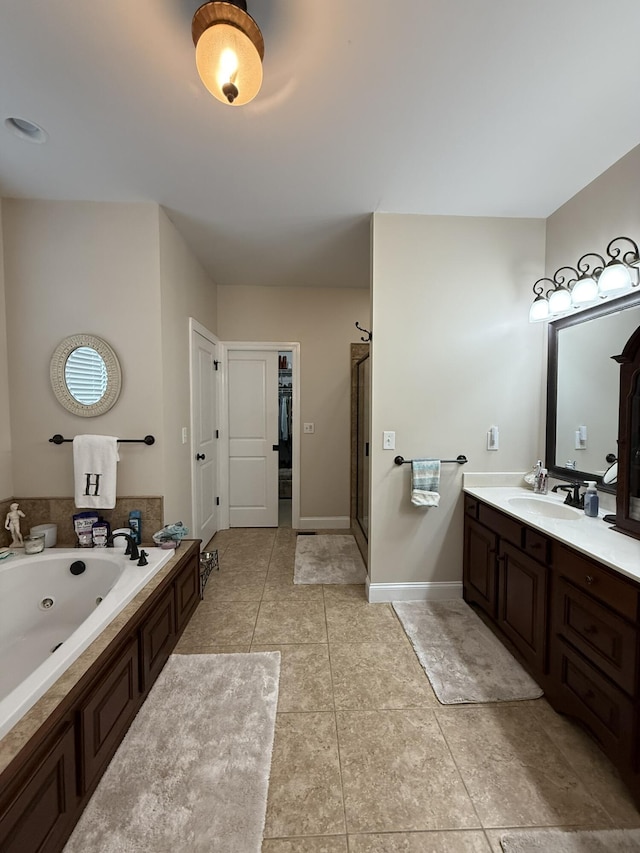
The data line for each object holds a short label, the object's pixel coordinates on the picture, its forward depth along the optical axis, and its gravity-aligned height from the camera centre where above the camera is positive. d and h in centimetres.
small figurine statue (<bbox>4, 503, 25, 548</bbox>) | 214 -70
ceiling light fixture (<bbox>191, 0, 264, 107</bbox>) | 106 +117
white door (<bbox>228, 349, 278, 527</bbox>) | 382 -27
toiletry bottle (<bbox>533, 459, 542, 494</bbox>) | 228 -41
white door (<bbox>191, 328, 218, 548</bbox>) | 298 -21
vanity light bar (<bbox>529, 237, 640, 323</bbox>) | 171 +73
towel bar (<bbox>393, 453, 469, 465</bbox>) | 239 -32
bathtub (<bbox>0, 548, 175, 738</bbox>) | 169 -102
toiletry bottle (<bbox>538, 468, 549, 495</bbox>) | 226 -44
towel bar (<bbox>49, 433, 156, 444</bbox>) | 221 -17
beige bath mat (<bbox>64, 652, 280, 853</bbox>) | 109 -135
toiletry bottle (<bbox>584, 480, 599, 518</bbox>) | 178 -45
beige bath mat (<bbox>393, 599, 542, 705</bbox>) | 167 -134
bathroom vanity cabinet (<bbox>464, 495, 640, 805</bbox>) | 119 -92
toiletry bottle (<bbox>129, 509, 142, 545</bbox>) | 223 -72
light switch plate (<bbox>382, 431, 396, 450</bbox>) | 239 -17
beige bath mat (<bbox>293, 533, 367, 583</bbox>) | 279 -132
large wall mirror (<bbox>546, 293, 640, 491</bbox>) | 187 +16
